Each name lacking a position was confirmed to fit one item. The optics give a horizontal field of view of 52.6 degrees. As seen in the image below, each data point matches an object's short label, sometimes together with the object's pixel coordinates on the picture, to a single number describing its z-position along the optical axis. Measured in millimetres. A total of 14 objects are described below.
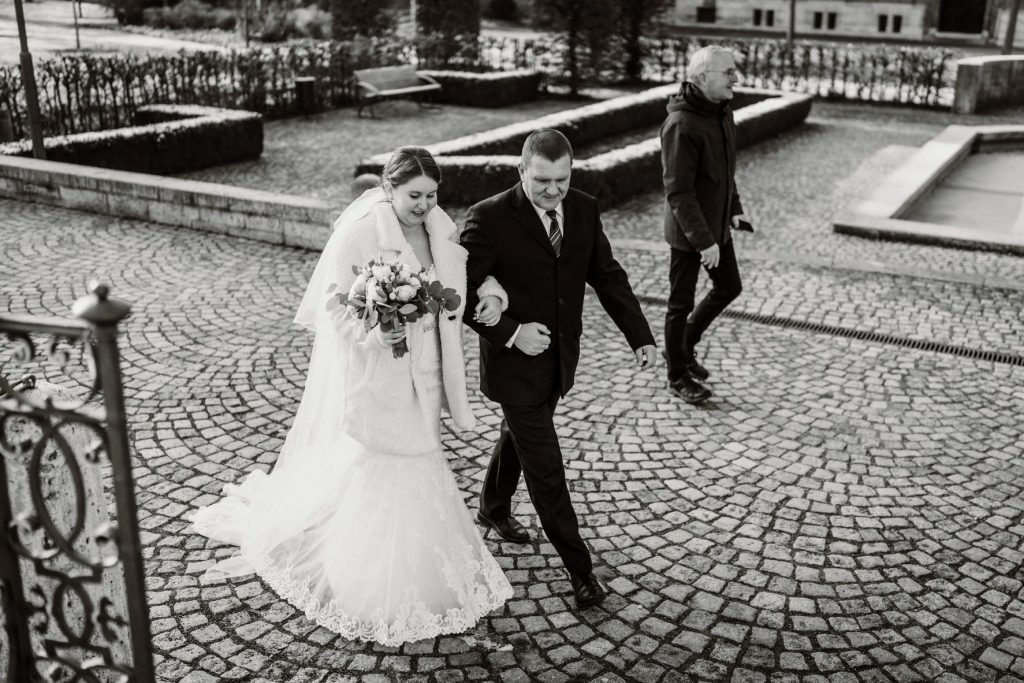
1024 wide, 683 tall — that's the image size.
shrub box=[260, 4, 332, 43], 35250
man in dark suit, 4512
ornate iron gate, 2652
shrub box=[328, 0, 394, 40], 27875
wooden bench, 19781
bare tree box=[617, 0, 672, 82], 25219
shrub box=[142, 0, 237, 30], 37531
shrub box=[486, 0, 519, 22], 44053
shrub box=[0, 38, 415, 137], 15094
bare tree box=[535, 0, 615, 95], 23750
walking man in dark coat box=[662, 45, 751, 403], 6445
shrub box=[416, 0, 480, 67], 25438
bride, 4395
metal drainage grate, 7703
